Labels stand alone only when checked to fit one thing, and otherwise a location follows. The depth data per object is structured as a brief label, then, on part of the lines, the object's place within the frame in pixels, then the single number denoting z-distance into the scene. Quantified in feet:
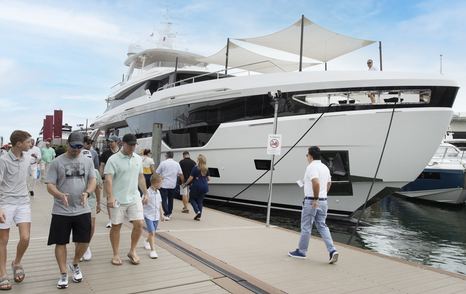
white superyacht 34.06
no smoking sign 26.37
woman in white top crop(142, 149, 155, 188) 30.89
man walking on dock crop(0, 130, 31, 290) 13.09
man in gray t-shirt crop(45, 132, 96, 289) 13.14
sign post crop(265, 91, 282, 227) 26.37
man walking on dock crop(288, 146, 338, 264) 18.47
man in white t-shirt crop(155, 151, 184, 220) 29.27
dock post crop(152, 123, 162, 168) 41.39
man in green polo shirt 15.98
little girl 18.30
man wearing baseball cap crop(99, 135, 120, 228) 22.58
